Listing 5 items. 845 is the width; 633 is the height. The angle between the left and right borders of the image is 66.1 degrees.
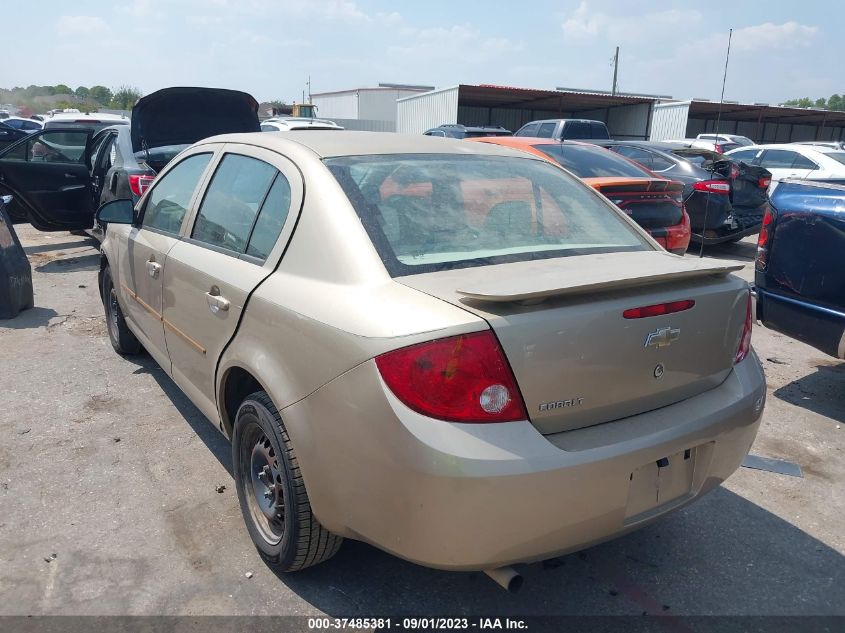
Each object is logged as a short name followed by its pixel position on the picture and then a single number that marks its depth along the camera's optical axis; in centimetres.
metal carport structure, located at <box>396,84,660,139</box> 2528
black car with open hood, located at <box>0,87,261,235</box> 789
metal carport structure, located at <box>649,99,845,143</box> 2870
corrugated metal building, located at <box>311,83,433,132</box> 3972
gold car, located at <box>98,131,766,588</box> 188
